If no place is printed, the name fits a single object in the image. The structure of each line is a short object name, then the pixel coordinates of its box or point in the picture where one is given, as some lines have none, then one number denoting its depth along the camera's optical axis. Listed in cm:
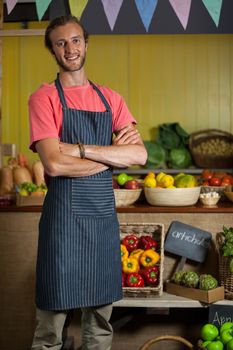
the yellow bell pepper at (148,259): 345
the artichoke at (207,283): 331
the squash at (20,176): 423
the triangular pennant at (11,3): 360
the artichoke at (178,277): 345
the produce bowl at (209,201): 376
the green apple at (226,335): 300
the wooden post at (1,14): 424
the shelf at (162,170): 641
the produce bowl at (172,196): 366
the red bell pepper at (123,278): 342
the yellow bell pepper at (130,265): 342
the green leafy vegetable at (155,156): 648
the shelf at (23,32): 403
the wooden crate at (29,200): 374
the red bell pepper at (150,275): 342
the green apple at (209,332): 308
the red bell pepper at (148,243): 354
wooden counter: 365
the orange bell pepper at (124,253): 348
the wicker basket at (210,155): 634
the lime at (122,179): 387
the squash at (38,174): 428
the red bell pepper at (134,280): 338
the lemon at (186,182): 371
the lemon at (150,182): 381
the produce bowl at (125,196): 372
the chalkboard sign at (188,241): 359
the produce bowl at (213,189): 399
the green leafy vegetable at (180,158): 643
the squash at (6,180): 412
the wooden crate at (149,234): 335
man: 261
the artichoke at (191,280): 338
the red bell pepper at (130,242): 357
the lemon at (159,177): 381
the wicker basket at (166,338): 314
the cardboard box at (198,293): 329
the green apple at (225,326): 310
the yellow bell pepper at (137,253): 348
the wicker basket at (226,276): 338
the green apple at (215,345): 294
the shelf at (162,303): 329
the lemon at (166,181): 375
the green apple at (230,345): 290
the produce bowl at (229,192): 380
